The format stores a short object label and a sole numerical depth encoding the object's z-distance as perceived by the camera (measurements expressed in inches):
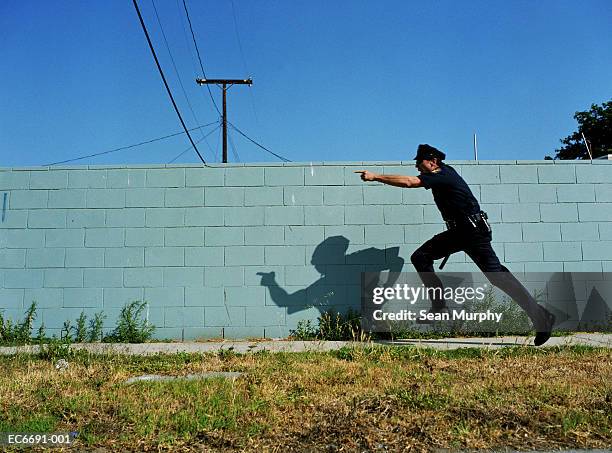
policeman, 221.1
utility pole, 791.7
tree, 1393.9
